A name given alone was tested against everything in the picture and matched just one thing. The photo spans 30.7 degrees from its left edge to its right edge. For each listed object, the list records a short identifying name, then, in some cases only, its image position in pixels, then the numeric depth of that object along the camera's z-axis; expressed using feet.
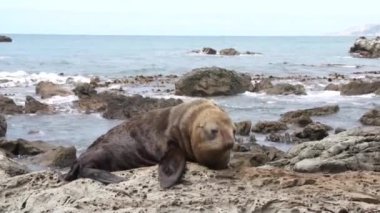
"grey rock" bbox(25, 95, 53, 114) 70.33
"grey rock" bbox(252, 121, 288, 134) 57.16
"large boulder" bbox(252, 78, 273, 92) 93.49
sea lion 18.58
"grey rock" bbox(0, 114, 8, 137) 56.03
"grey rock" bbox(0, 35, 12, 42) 419.33
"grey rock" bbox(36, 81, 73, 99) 85.15
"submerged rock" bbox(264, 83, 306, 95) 89.92
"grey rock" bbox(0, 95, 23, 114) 69.78
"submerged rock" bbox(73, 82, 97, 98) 82.33
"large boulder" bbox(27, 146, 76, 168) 40.55
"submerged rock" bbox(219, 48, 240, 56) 240.73
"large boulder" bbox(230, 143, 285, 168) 35.60
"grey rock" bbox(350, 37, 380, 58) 215.31
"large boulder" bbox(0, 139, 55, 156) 45.73
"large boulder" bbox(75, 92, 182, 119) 66.83
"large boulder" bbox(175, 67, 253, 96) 86.69
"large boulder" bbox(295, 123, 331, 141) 53.16
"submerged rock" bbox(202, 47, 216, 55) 248.48
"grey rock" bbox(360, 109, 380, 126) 60.34
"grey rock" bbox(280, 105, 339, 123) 62.75
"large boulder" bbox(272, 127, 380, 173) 25.95
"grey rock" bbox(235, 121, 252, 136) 55.36
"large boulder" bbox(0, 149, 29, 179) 21.55
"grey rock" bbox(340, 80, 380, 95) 88.38
